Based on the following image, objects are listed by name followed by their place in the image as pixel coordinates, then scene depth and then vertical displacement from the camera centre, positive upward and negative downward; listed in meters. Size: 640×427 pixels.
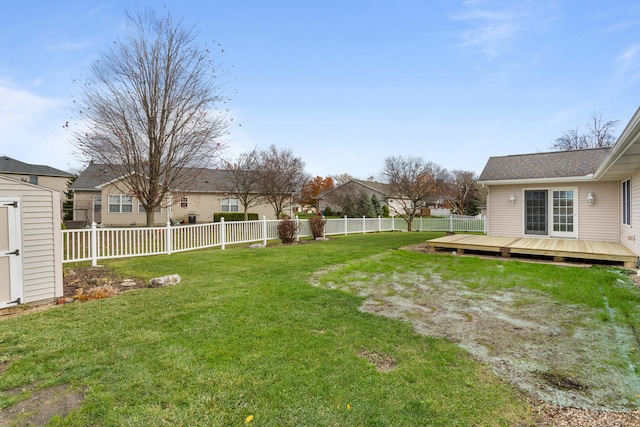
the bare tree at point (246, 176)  19.00 +2.16
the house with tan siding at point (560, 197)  9.29 +0.36
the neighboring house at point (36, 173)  26.95 +3.64
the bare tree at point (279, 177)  18.62 +2.11
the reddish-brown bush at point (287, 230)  12.47 -0.76
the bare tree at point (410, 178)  21.33 +2.31
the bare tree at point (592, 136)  24.05 +5.87
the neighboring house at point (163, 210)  20.56 +0.59
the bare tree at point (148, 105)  9.85 +3.46
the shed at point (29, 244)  4.18 -0.42
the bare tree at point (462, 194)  33.00 +1.66
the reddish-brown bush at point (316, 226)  14.30 -0.70
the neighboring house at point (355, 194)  29.52 +1.54
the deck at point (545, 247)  7.18 -1.02
